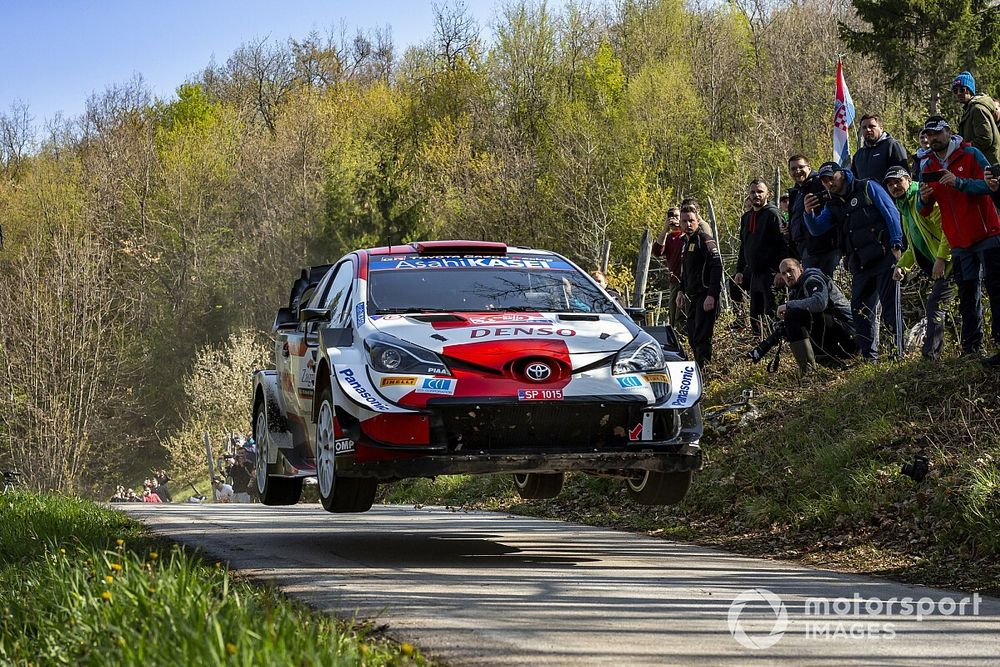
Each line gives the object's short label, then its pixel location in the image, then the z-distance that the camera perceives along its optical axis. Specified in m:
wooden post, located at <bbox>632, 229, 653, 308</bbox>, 19.84
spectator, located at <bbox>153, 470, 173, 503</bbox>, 38.75
